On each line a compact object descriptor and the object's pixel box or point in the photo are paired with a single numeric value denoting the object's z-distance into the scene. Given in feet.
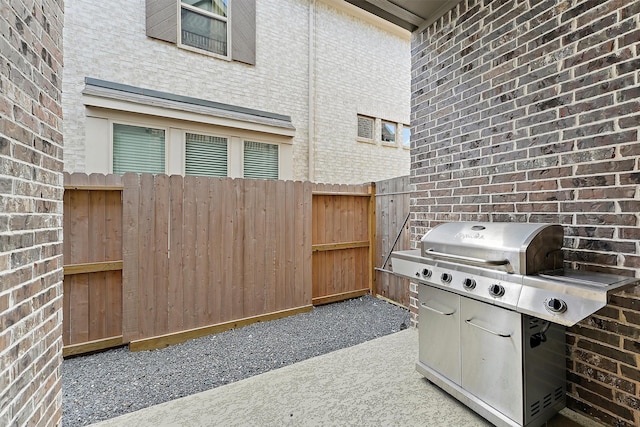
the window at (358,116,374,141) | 24.41
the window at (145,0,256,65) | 16.35
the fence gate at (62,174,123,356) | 9.93
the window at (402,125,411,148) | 26.79
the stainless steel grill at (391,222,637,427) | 5.34
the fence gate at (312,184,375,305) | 15.35
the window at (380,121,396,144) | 25.64
